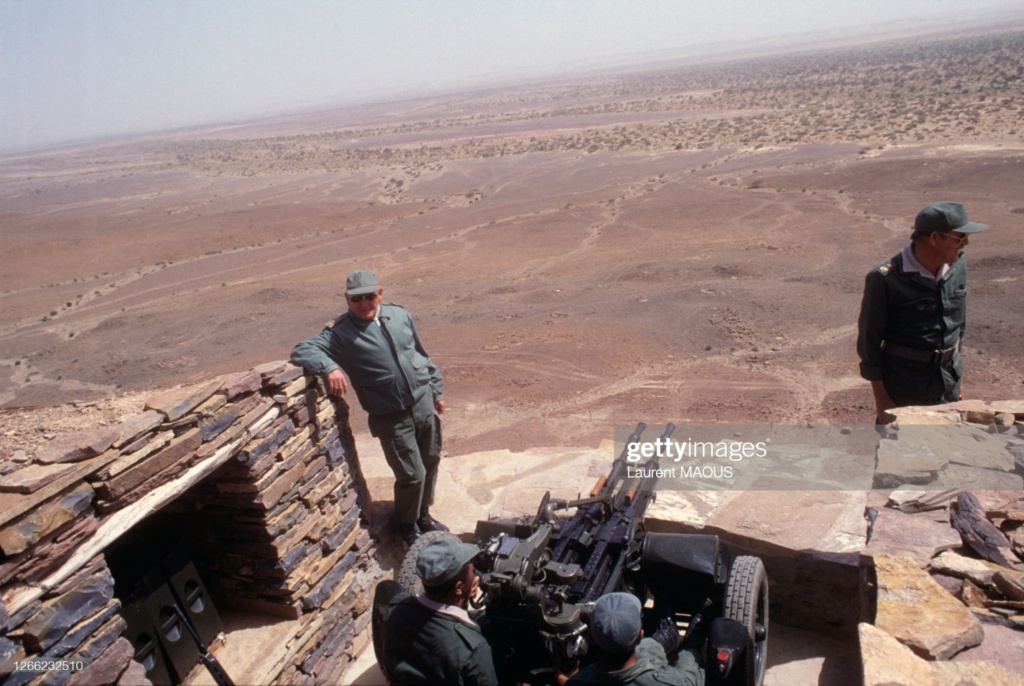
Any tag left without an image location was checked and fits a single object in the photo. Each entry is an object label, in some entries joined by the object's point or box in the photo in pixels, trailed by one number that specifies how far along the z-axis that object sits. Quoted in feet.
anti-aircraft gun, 10.98
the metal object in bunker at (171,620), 14.32
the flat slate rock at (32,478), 11.03
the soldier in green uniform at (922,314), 14.87
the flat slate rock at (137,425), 12.59
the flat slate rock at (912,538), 12.25
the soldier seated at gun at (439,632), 10.27
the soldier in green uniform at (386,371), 16.16
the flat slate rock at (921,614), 10.08
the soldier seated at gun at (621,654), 9.18
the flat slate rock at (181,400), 13.53
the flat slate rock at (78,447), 11.91
